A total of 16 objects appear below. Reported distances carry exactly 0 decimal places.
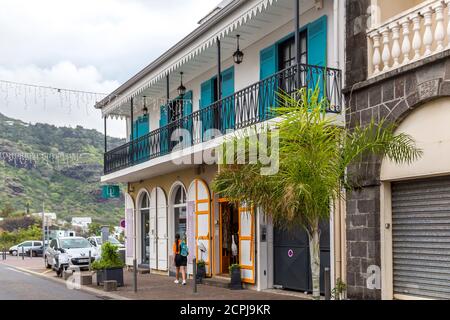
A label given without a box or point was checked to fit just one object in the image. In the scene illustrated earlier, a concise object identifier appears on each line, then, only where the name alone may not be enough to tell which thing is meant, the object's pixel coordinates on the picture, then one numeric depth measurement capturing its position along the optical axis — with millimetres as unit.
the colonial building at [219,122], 13000
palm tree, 8477
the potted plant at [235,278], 15602
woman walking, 17312
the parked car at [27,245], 48409
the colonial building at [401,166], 9477
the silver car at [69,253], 22797
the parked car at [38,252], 46706
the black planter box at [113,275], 16938
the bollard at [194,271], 14296
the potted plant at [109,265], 16984
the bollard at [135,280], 15211
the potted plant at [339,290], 11461
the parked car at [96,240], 38334
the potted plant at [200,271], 17422
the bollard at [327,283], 8656
